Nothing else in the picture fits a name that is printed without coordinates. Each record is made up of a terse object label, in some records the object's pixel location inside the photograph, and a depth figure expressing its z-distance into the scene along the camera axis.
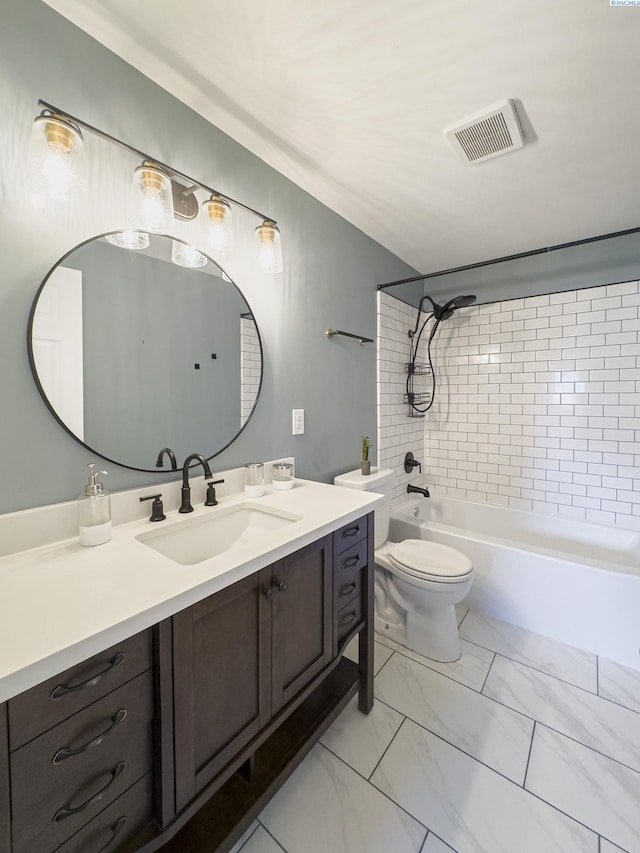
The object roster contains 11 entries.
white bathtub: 1.80
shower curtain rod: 1.72
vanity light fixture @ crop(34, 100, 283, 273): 0.90
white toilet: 1.76
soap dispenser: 0.95
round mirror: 1.01
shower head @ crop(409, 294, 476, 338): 2.53
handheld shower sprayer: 2.57
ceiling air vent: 1.32
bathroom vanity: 0.59
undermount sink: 1.11
